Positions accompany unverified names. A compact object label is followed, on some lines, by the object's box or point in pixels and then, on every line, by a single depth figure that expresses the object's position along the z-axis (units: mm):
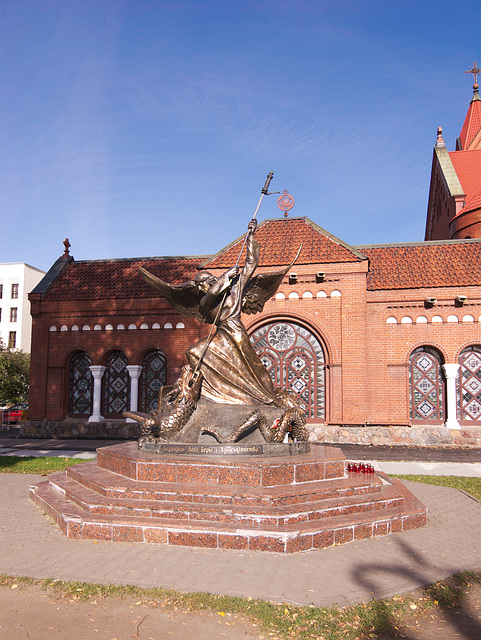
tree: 32469
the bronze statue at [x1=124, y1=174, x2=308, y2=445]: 8211
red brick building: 19188
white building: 56656
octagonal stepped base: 6082
